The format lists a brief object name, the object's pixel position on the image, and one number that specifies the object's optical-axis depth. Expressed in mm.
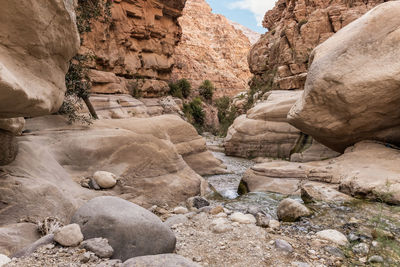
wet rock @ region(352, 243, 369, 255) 3543
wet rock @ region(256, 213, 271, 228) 4453
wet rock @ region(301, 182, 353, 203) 6074
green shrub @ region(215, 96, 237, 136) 29289
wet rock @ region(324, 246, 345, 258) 3427
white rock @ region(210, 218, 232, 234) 3956
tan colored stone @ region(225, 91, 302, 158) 13898
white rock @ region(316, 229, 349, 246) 3868
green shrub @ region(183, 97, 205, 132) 33022
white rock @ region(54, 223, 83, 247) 2619
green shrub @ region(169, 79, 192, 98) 33312
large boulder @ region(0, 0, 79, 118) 2928
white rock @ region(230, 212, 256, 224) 4449
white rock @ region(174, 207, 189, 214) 5680
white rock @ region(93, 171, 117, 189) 5766
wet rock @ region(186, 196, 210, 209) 6238
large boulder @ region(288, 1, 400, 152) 6973
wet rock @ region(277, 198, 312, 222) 5062
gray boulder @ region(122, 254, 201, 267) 2285
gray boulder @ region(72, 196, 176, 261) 2770
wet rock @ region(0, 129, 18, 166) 4090
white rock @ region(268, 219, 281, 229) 4471
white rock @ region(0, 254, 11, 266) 2278
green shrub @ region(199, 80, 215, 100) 42406
